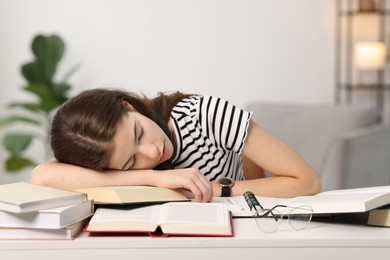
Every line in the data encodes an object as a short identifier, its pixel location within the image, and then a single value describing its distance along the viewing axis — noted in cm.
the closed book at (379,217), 109
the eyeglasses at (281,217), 109
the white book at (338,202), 107
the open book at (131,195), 119
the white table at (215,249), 100
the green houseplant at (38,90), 382
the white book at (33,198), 103
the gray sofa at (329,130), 285
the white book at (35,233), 103
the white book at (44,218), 102
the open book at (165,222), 102
